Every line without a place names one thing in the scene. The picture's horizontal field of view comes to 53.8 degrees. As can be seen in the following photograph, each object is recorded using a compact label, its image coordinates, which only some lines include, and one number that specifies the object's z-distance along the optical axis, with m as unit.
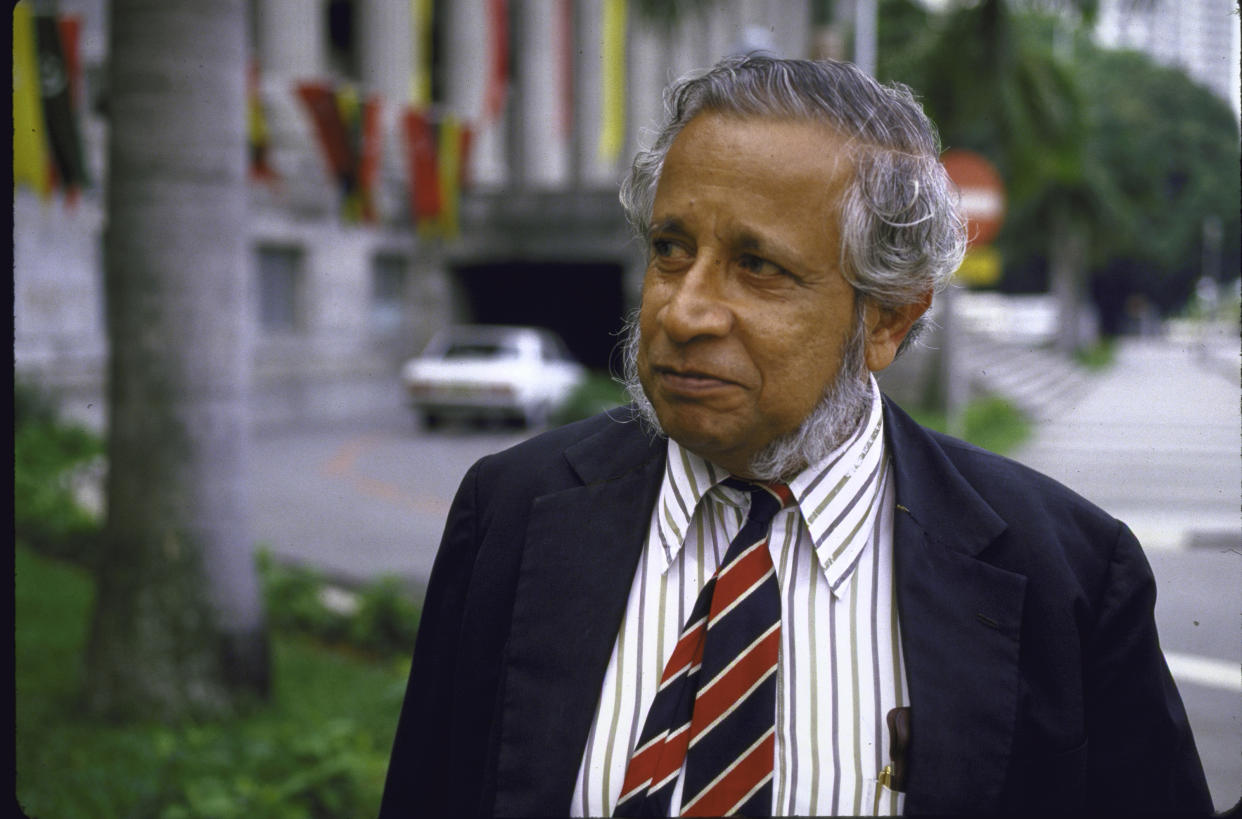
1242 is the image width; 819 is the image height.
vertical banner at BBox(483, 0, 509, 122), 20.03
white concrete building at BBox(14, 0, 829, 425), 15.89
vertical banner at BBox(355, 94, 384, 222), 16.94
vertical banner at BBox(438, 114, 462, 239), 19.66
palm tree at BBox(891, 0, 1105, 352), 6.25
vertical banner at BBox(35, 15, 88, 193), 9.77
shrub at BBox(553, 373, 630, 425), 15.48
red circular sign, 9.59
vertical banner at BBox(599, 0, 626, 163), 12.53
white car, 16.22
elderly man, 1.58
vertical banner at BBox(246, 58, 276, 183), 16.75
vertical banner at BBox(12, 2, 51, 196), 9.19
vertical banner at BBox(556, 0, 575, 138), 22.44
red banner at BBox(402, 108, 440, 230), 19.08
